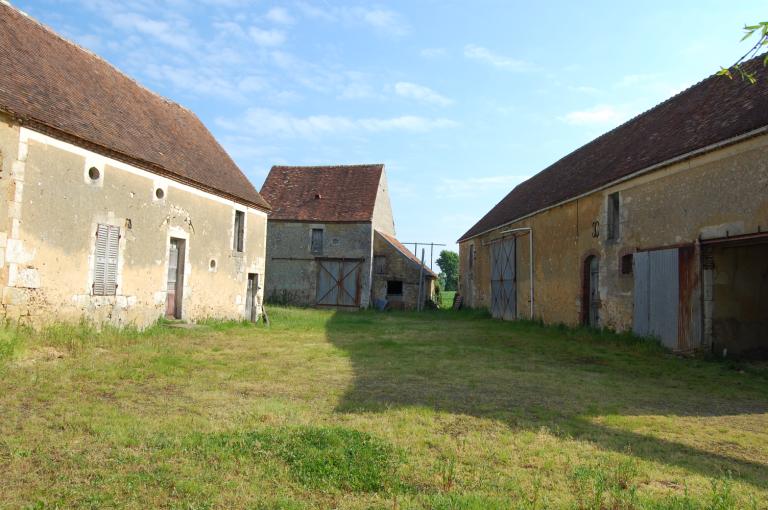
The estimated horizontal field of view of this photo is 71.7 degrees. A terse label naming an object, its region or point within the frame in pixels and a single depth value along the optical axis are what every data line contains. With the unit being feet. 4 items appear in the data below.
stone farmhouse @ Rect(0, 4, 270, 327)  30.30
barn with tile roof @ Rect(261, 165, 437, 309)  80.79
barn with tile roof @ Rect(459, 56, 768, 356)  31.99
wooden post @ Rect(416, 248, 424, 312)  82.73
